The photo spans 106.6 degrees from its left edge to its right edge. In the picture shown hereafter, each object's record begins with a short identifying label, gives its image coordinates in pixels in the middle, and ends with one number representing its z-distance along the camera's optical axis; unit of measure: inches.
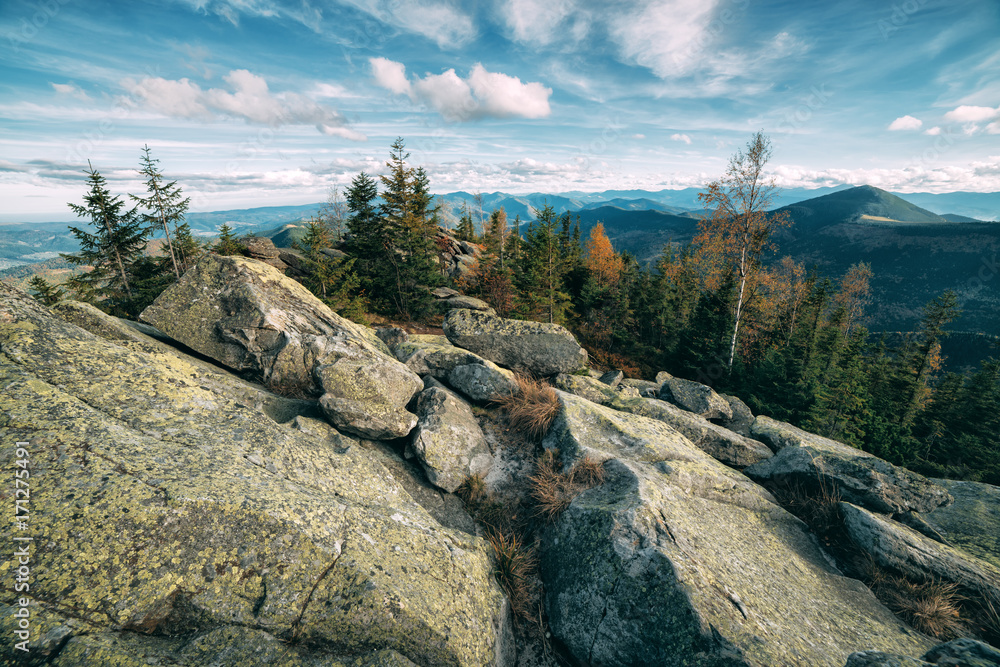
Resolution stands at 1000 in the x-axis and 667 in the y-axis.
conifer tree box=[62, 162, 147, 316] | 1176.8
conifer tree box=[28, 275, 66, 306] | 1064.0
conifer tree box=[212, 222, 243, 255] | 1170.6
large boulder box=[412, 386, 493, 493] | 340.5
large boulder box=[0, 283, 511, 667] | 155.2
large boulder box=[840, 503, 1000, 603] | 277.1
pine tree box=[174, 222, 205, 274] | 1406.3
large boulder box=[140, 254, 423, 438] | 355.3
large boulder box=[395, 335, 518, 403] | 445.1
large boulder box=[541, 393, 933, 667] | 208.2
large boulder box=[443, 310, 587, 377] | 569.0
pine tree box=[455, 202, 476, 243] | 2709.2
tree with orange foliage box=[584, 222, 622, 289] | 2345.0
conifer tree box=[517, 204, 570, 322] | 1302.9
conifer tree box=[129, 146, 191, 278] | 1315.2
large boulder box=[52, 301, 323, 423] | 333.1
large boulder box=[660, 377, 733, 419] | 607.2
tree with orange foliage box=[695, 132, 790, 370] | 1037.8
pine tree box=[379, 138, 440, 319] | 1279.5
